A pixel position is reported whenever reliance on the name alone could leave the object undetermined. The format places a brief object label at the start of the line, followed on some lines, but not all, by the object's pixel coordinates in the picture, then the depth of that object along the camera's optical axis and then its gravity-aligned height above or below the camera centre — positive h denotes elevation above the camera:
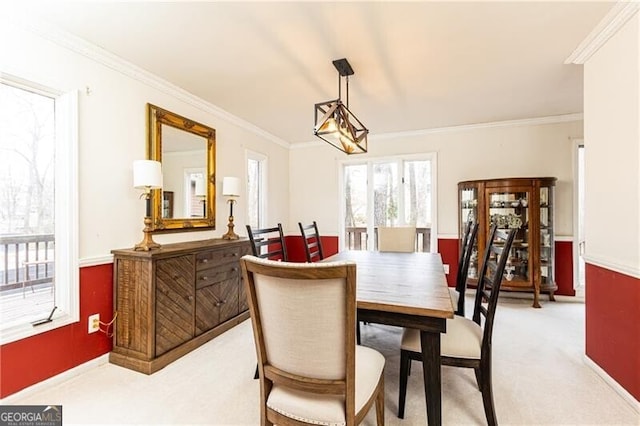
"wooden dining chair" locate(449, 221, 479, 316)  2.44 -0.53
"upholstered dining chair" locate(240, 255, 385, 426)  1.03 -0.49
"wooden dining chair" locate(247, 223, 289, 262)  2.32 -0.25
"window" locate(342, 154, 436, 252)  4.57 +0.22
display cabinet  3.66 -0.13
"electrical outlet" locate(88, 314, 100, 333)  2.26 -0.84
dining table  1.39 -0.45
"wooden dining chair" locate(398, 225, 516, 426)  1.54 -0.73
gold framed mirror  2.79 +0.45
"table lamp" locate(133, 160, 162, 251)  2.38 +0.27
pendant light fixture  2.10 +0.64
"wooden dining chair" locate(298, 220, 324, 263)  2.68 -0.35
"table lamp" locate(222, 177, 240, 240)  3.39 +0.26
